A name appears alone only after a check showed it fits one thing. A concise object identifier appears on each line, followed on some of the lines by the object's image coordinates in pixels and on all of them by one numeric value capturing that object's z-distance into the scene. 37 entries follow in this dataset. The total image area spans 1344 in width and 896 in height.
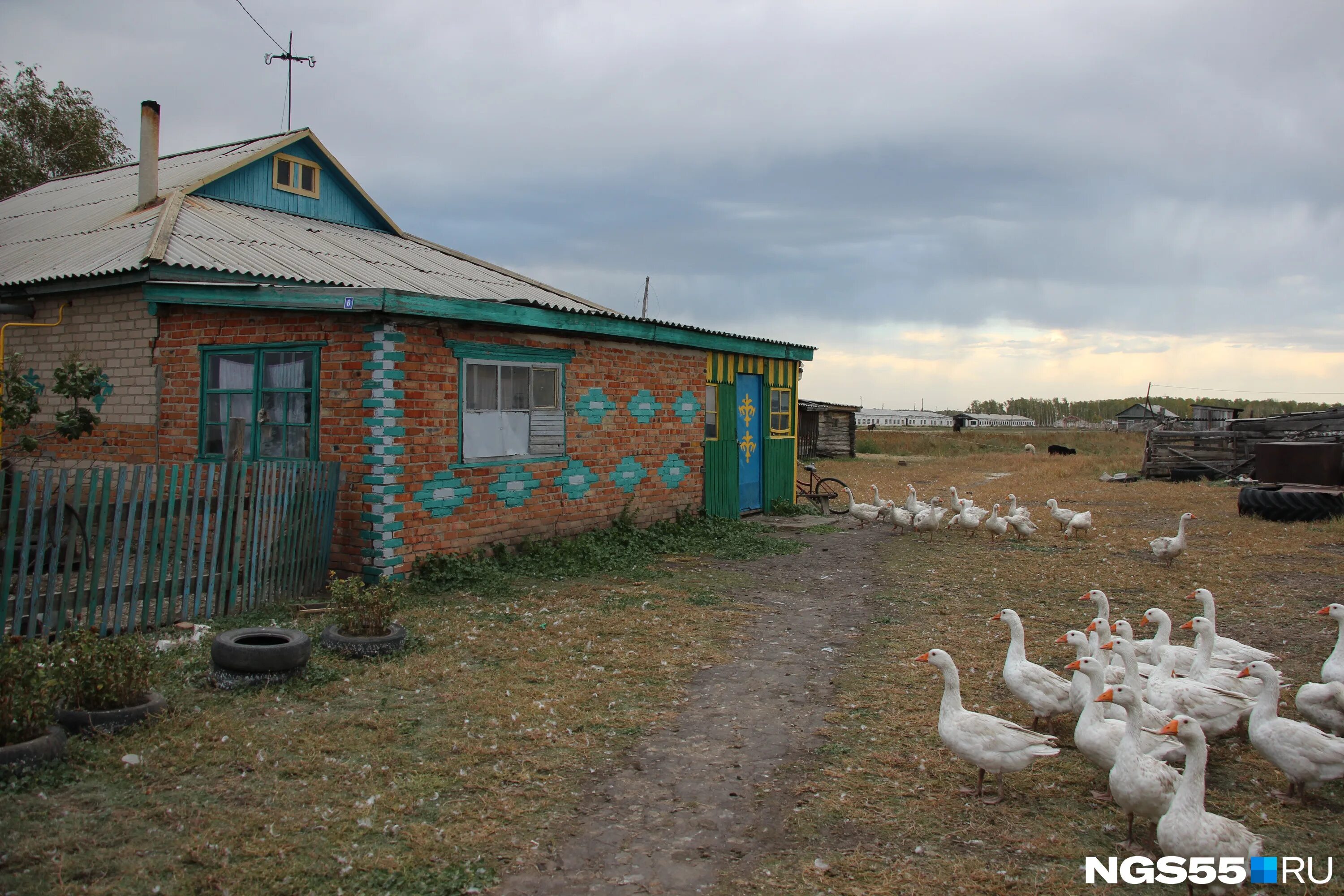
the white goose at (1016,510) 14.33
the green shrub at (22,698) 4.44
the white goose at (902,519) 14.95
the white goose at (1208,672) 5.57
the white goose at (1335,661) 5.70
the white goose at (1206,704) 5.14
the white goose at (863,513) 15.58
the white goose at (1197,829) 3.70
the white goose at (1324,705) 5.11
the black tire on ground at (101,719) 4.93
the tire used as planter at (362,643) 6.80
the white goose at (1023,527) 13.91
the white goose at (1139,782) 4.04
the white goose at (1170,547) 11.39
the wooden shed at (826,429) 35.66
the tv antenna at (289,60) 18.69
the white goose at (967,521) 14.49
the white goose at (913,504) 14.98
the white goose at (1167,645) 6.00
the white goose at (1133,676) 4.99
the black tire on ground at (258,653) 5.93
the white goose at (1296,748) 4.48
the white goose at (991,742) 4.53
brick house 9.17
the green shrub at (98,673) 5.05
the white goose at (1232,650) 6.19
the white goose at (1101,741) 4.61
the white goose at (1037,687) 5.47
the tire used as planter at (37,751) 4.32
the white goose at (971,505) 14.81
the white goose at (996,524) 14.06
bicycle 18.31
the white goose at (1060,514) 14.45
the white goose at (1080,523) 14.08
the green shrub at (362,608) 6.92
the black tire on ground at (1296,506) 15.77
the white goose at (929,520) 14.56
